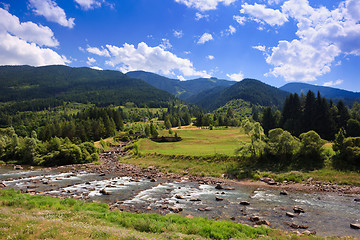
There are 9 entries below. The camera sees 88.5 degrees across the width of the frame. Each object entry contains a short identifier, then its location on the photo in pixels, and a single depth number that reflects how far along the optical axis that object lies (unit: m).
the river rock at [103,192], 33.92
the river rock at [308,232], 18.41
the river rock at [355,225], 19.97
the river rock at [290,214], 23.50
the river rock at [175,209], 25.22
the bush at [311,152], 45.01
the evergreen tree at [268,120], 113.87
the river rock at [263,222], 20.94
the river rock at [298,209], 24.99
